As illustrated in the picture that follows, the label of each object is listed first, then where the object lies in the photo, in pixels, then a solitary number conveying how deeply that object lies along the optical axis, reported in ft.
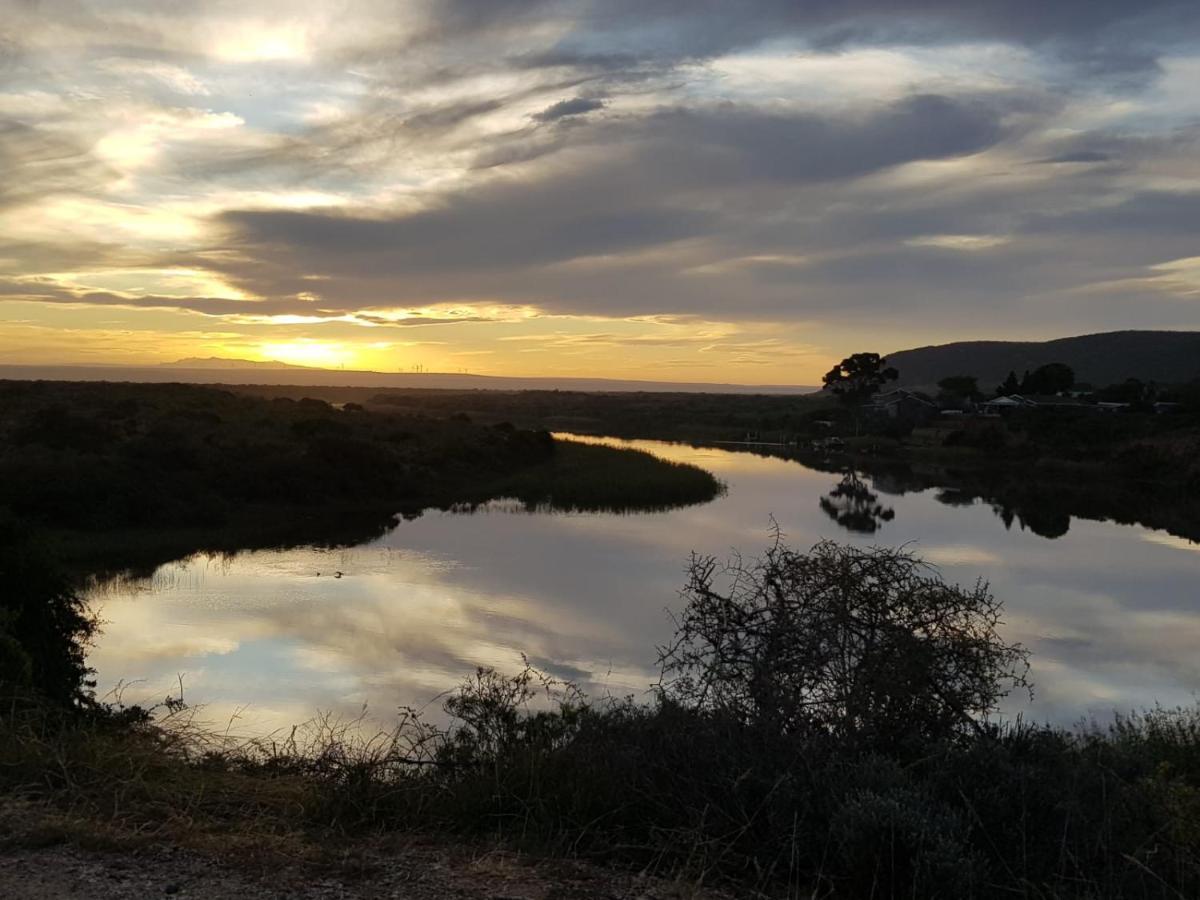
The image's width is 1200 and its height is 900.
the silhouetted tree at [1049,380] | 327.26
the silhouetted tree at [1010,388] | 330.34
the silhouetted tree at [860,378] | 351.05
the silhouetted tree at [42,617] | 32.32
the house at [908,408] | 286.64
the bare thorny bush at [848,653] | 20.52
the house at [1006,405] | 262.47
